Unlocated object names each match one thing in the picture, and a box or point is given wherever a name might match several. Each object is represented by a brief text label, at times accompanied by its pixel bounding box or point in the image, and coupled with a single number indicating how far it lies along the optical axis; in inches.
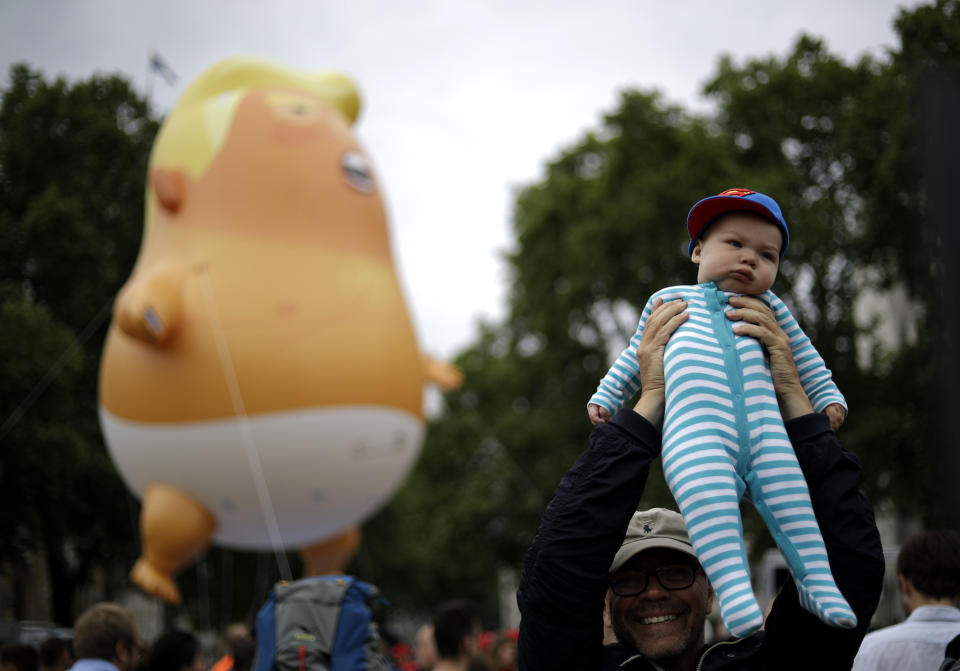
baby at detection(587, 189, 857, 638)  86.0
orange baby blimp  370.6
